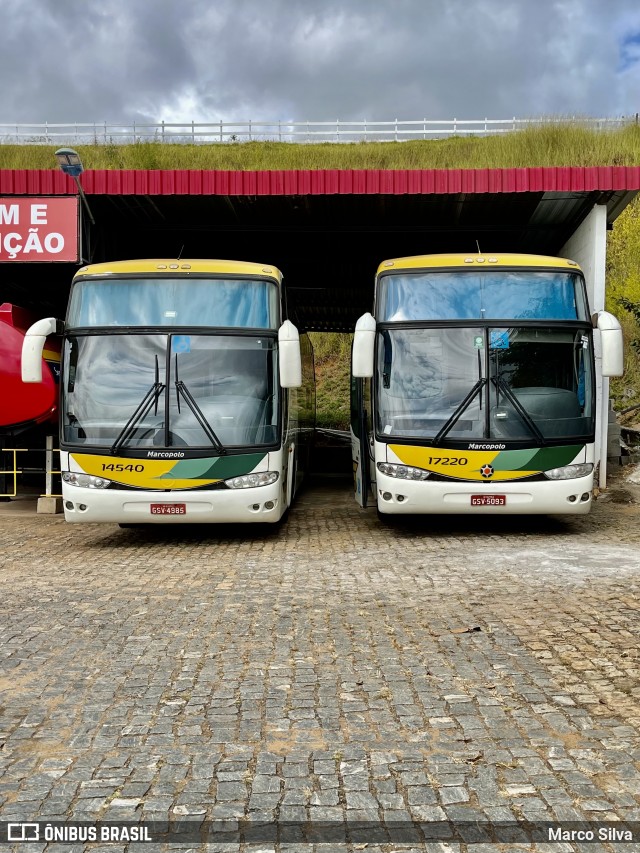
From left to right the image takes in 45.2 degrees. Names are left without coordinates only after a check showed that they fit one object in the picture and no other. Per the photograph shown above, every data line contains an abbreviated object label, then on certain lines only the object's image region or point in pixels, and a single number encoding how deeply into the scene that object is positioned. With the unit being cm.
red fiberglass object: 1227
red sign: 1335
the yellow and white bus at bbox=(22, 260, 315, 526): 903
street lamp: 1141
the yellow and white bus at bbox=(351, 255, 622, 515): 930
